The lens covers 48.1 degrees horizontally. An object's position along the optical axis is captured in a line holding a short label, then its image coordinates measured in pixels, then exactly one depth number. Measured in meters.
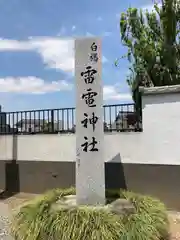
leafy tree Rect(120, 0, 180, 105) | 5.49
